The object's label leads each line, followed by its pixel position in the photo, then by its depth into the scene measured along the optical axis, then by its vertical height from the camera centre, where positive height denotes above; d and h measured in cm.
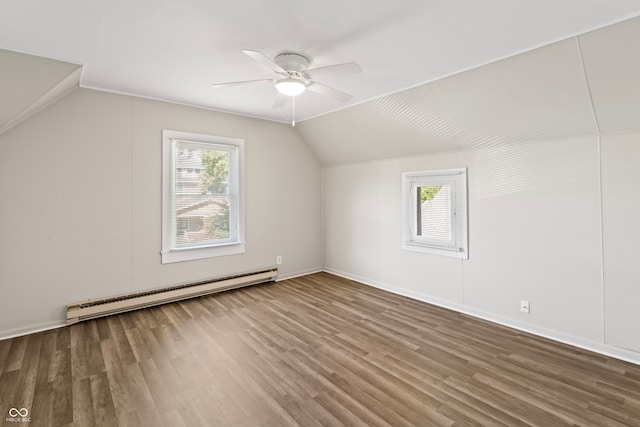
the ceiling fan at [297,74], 233 +116
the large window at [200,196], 401 +30
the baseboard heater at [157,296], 338 -99
